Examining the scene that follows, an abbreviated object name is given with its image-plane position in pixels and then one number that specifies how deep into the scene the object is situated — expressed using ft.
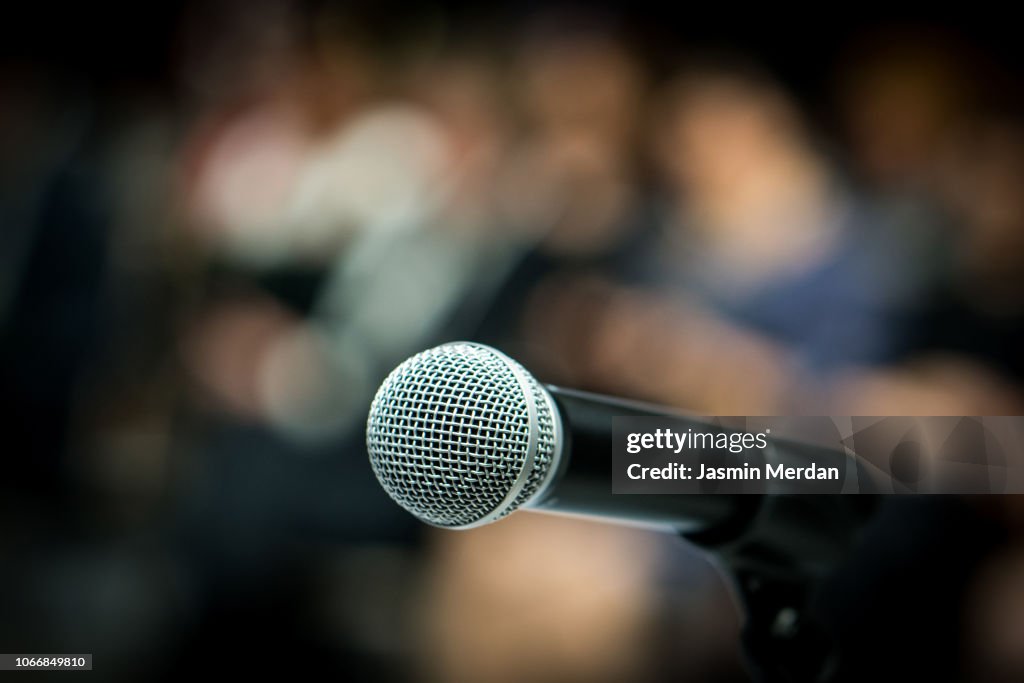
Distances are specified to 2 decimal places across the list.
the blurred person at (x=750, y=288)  8.14
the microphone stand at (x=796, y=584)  2.63
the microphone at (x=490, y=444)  2.35
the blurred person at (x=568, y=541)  8.16
